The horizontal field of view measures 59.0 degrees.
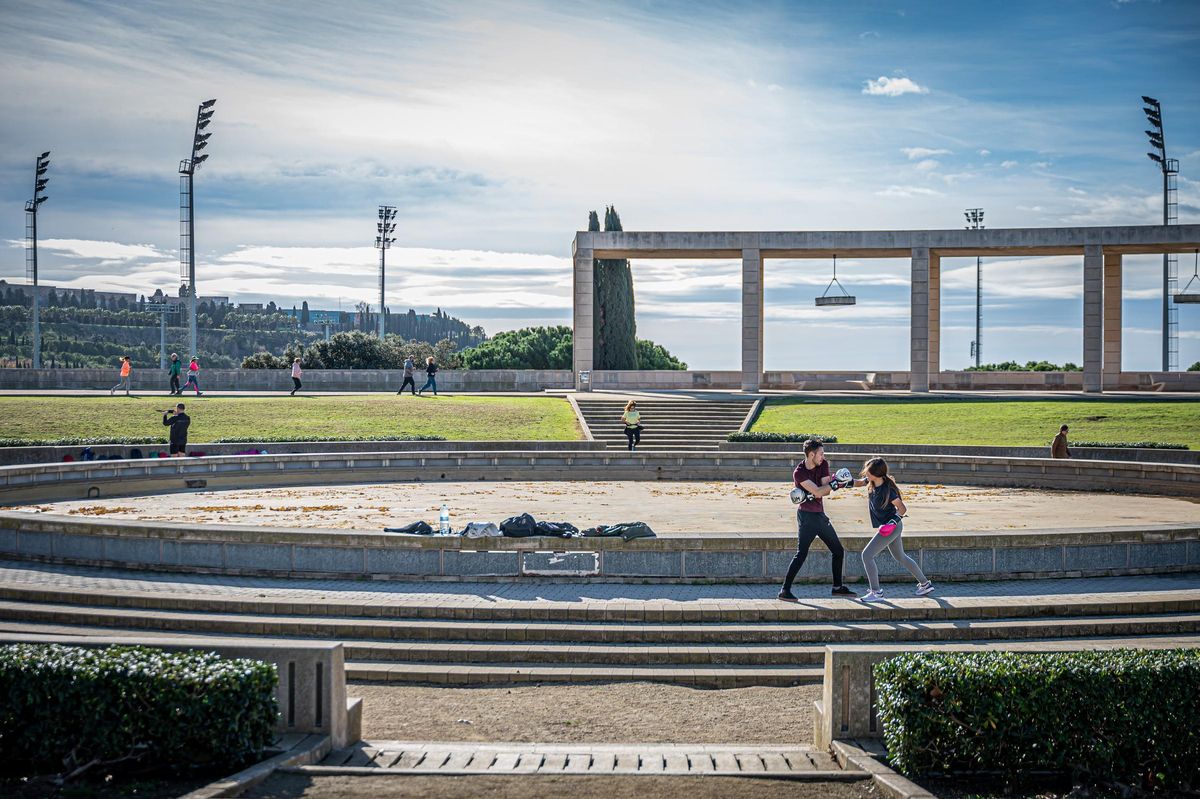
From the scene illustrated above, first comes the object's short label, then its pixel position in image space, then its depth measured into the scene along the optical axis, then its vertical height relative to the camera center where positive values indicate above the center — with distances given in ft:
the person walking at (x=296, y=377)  133.01 +1.13
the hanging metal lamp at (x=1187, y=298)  143.54 +12.83
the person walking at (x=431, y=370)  139.23 +2.23
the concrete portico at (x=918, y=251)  141.08 +19.22
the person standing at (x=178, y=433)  79.36 -3.59
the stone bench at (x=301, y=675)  23.89 -6.53
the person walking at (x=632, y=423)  93.50 -3.06
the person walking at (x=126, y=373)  126.62 +1.43
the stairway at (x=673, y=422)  103.65 -3.49
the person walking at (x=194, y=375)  133.59 +1.28
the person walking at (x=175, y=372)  126.48 +1.58
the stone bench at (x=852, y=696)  24.17 -6.99
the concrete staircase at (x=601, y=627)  32.68 -8.05
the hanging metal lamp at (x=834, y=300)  141.69 +12.06
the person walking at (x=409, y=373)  137.01 +1.81
